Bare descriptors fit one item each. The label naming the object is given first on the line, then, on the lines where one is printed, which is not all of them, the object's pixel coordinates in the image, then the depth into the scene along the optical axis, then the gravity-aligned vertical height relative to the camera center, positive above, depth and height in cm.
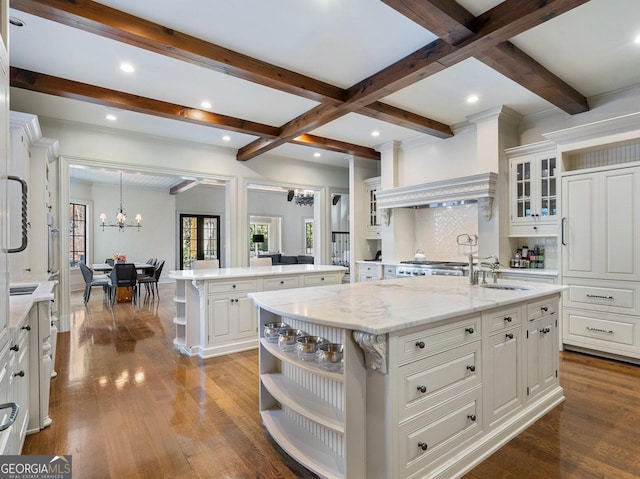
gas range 469 -41
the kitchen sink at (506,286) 275 -38
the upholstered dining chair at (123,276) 651 -66
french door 1055 +9
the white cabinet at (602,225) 337 +14
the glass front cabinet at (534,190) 419 +61
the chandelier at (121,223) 833 +49
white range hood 445 +66
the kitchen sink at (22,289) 288 -40
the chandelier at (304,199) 959 +114
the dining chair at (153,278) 705 -76
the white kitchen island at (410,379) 162 -77
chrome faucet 282 -28
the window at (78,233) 889 +22
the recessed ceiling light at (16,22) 256 +165
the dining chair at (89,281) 656 -78
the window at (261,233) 1209 +26
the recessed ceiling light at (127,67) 325 +165
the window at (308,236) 1263 +15
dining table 752 -58
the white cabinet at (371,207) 667 +64
